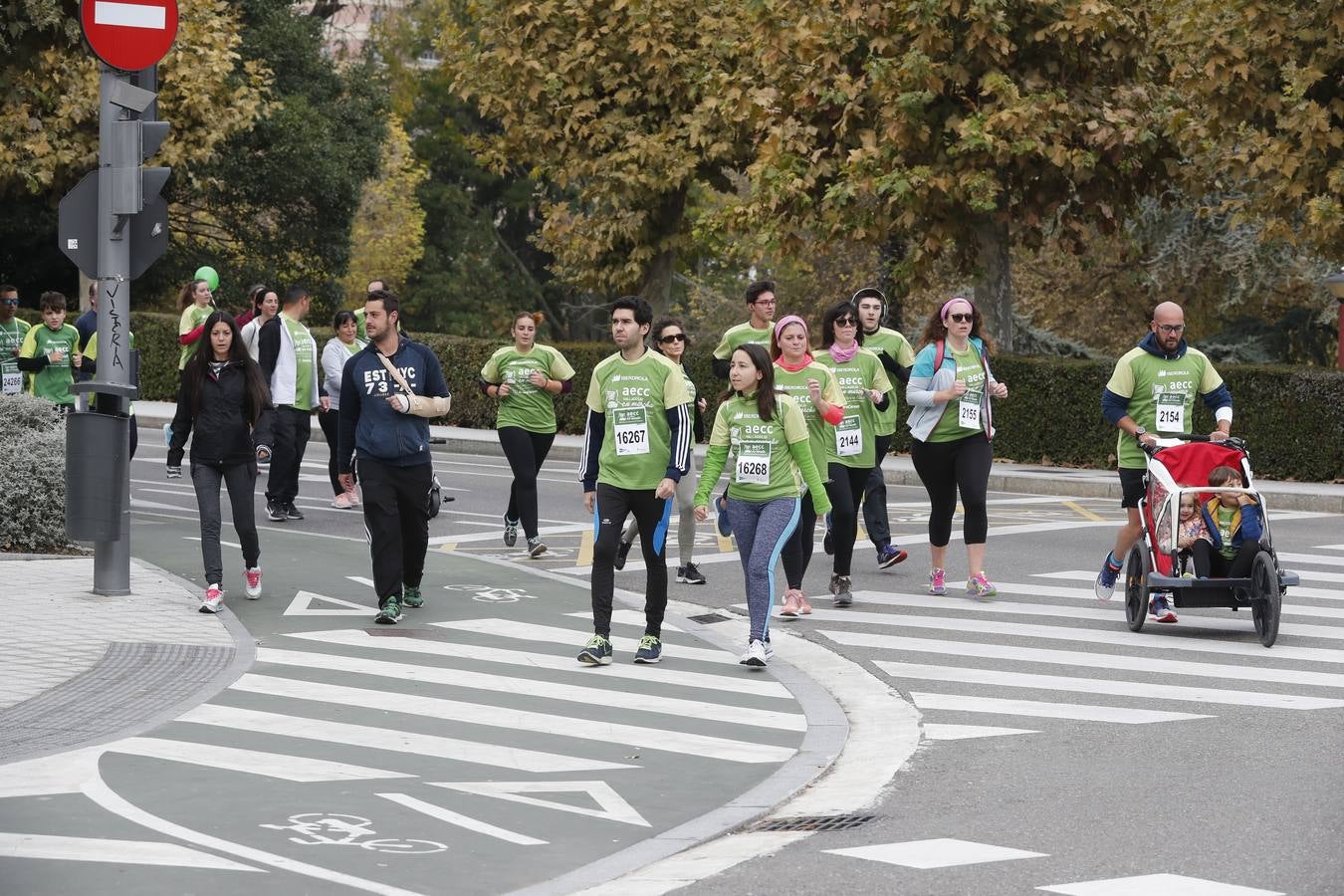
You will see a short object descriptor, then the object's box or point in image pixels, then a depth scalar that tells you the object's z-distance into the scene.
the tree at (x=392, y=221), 66.50
